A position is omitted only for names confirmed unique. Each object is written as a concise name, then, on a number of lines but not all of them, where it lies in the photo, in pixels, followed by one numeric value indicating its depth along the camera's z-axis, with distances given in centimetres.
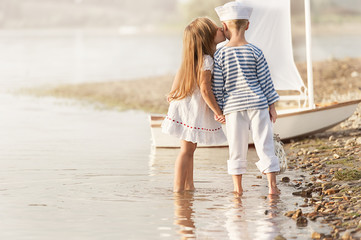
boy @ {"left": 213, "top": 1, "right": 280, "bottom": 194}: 1372
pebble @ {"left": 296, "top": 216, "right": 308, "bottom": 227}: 1220
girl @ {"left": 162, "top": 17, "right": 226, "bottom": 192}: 1401
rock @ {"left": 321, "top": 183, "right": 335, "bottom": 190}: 1477
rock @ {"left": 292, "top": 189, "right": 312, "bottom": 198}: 1433
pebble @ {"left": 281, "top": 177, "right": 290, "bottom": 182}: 1592
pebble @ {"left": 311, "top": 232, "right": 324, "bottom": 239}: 1134
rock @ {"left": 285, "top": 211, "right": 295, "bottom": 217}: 1273
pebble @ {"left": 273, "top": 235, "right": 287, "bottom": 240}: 1134
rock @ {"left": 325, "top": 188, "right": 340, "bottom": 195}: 1422
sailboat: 2037
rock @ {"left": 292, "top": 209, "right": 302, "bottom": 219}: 1250
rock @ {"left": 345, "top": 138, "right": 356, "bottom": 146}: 1903
